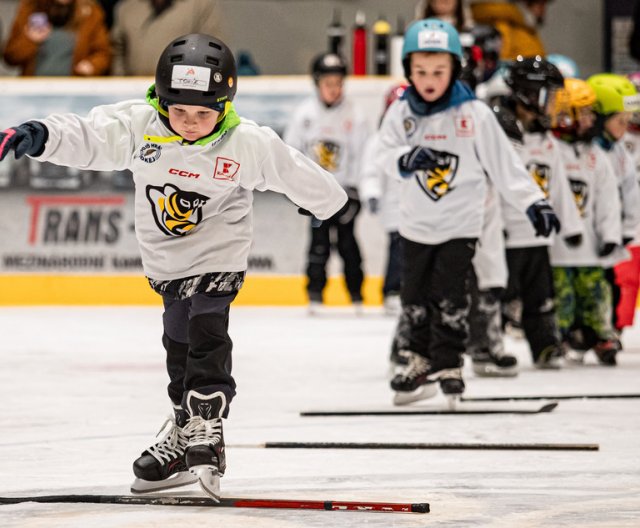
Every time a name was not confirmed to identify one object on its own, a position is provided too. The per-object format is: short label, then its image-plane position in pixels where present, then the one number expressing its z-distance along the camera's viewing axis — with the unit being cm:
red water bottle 2194
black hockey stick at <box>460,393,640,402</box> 1036
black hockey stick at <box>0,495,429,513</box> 616
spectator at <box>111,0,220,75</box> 2117
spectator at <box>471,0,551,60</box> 2138
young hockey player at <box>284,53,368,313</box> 1944
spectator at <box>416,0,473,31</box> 1916
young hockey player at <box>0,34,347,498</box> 671
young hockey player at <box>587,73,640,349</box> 1368
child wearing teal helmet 1004
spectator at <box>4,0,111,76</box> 2165
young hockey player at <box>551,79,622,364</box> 1318
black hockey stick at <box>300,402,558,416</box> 956
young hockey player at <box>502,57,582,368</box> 1281
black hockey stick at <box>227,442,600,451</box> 796
